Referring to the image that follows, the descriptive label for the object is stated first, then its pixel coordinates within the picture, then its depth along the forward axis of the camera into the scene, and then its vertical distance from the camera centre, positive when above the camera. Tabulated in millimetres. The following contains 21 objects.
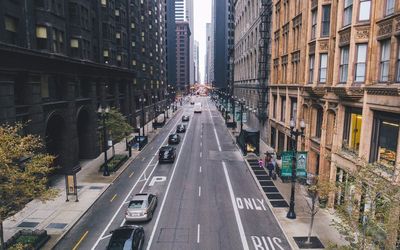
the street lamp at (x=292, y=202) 21728 -8242
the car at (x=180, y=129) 62409 -9066
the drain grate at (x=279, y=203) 24500 -9430
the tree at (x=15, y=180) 13961 -4570
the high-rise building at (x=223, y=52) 142150 +18320
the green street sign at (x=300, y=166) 23672 -6271
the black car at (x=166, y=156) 37938 -8766
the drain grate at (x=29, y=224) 20797 -9439
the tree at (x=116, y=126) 37656 -5171
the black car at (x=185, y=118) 81669 -9168
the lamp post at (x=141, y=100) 67762 -3700
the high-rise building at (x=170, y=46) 185350 +23502
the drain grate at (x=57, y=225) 20375 -9360
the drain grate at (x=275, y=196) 26102 -9465
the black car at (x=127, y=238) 16009 -8183
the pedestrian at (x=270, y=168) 31919 -8656
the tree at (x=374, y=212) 11484 -5002
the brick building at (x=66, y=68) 24312 +1523
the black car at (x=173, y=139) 49719 -8853
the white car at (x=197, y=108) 107312 -8404
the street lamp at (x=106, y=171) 31972 -8961
